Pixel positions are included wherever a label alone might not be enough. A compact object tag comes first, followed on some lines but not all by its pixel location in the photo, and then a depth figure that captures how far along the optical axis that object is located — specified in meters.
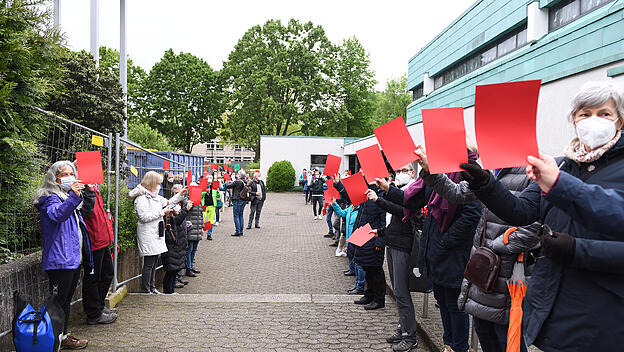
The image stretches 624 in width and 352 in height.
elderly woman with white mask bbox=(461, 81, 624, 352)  1.71
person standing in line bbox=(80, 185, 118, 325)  5.07
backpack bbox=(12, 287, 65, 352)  3.74
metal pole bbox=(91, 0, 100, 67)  14.12
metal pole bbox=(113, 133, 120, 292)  6.05
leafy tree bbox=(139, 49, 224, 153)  49.56
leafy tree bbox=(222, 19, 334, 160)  47.56
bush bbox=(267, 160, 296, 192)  38.22
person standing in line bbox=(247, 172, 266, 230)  15.52
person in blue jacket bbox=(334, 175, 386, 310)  6.20
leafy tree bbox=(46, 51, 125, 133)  10.33
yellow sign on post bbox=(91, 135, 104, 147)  5.43
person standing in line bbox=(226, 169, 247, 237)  14.37
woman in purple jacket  4.21
